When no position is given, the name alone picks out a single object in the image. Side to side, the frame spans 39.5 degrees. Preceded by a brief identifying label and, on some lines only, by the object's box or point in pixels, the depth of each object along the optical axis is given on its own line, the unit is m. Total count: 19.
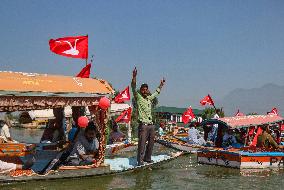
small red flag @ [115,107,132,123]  21.98
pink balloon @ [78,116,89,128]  11.09
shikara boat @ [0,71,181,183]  9.73
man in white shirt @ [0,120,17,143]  15.08
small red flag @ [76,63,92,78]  14.09
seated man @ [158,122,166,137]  25.15
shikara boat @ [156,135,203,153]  18.75
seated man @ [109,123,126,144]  20.31
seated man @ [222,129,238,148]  17.92
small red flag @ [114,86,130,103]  23.67
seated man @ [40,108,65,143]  14.77
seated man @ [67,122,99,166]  11.33
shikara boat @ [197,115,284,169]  14.05
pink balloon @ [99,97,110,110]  11.44
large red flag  13.12
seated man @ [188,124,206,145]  20.02
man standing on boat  12.64
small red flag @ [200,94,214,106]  25.77
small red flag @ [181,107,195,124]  29.17
